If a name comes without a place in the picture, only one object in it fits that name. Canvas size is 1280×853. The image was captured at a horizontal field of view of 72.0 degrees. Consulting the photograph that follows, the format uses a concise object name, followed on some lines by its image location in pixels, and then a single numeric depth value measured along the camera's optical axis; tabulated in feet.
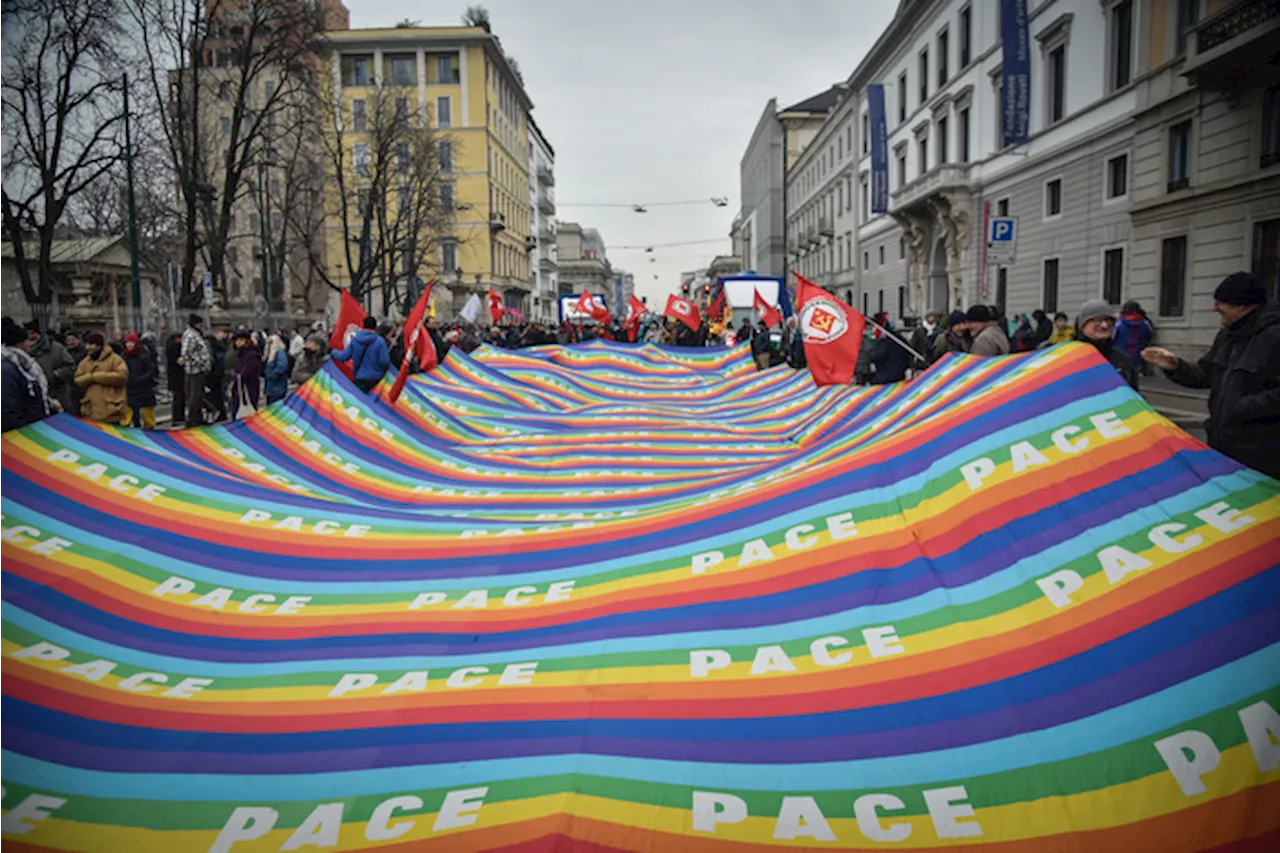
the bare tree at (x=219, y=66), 84.23
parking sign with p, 55.26
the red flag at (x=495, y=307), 88.58
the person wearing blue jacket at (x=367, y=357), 35.76
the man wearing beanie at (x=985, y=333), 27.89
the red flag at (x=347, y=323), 37.50
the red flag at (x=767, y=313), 62.88
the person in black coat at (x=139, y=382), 44.39
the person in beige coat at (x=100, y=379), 37.17
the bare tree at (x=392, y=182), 132.36
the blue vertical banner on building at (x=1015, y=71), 83.97
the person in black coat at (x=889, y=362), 37.70
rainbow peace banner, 9.04
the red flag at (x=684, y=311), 74.59
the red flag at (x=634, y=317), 92.12
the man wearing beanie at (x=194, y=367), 49.98
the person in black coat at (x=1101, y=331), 20.15
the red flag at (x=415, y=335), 31.69
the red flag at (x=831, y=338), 31.63
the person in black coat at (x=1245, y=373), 15.03
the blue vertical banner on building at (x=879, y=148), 146.30
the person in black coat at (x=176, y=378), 53.06
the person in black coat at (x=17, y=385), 27.55
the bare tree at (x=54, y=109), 21.09
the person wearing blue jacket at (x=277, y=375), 49.24
